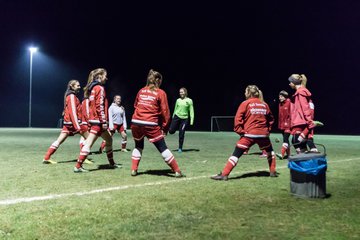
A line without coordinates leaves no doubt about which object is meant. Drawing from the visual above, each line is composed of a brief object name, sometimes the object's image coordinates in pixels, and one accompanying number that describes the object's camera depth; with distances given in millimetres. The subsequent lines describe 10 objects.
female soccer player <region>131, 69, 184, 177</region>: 7824
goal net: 41125
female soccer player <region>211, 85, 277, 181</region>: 7766
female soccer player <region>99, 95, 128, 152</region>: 14773
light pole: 48750
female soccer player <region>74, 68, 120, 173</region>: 8578
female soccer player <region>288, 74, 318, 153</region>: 8328
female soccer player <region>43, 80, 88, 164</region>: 10055
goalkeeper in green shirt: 14320
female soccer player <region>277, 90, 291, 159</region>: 12711
